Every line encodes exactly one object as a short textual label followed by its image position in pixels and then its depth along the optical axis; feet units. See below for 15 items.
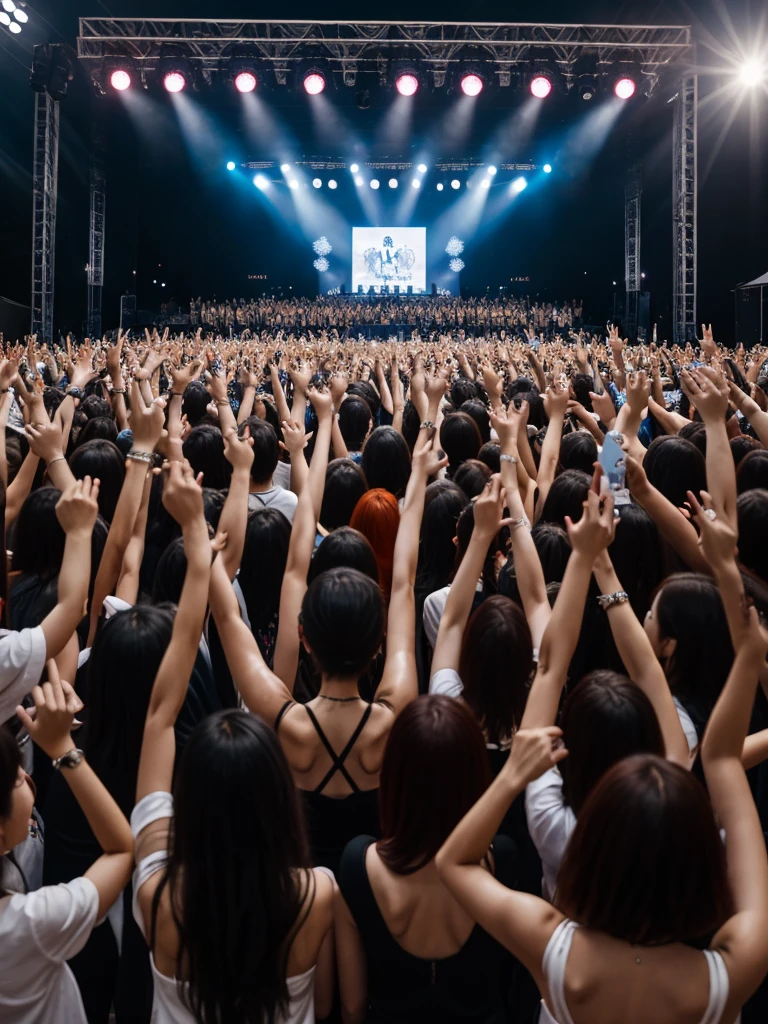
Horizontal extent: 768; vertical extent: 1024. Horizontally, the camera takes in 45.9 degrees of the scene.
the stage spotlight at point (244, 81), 39.29
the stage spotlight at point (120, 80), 39.06
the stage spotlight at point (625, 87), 39.47
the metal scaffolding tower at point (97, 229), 46.06
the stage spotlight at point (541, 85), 39.68
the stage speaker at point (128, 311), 50.80
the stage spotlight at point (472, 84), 39.70
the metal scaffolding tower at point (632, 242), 50.16
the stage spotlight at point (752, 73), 41.55
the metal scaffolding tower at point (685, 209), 41.19
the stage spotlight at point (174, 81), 39.11
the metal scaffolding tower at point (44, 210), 39.58
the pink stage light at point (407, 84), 39.27
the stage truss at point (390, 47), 38.70
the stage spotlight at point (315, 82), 39.47
